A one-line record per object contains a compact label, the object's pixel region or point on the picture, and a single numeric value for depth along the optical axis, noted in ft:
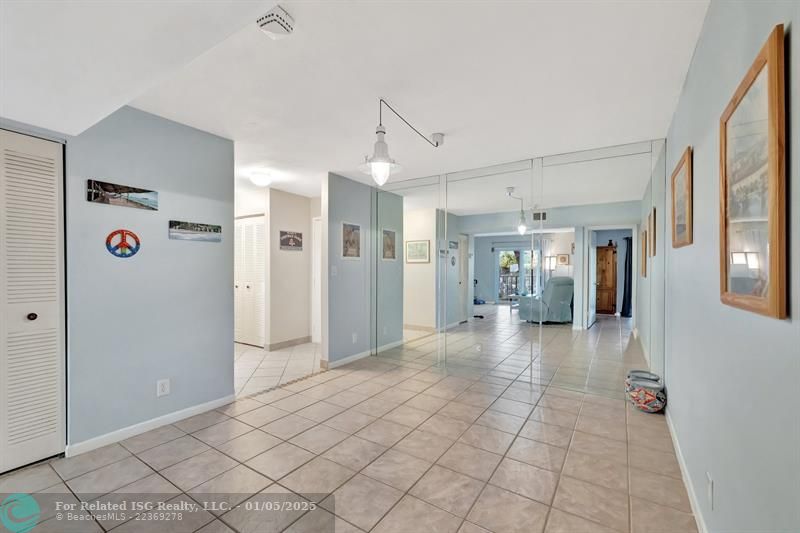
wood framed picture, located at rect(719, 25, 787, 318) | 2.86
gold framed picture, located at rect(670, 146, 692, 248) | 6.44
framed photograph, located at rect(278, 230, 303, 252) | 18.54
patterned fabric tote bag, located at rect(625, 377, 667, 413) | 9.98
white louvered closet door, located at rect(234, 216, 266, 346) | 18.37
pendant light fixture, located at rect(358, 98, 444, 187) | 8.18
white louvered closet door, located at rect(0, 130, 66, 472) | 7.23
